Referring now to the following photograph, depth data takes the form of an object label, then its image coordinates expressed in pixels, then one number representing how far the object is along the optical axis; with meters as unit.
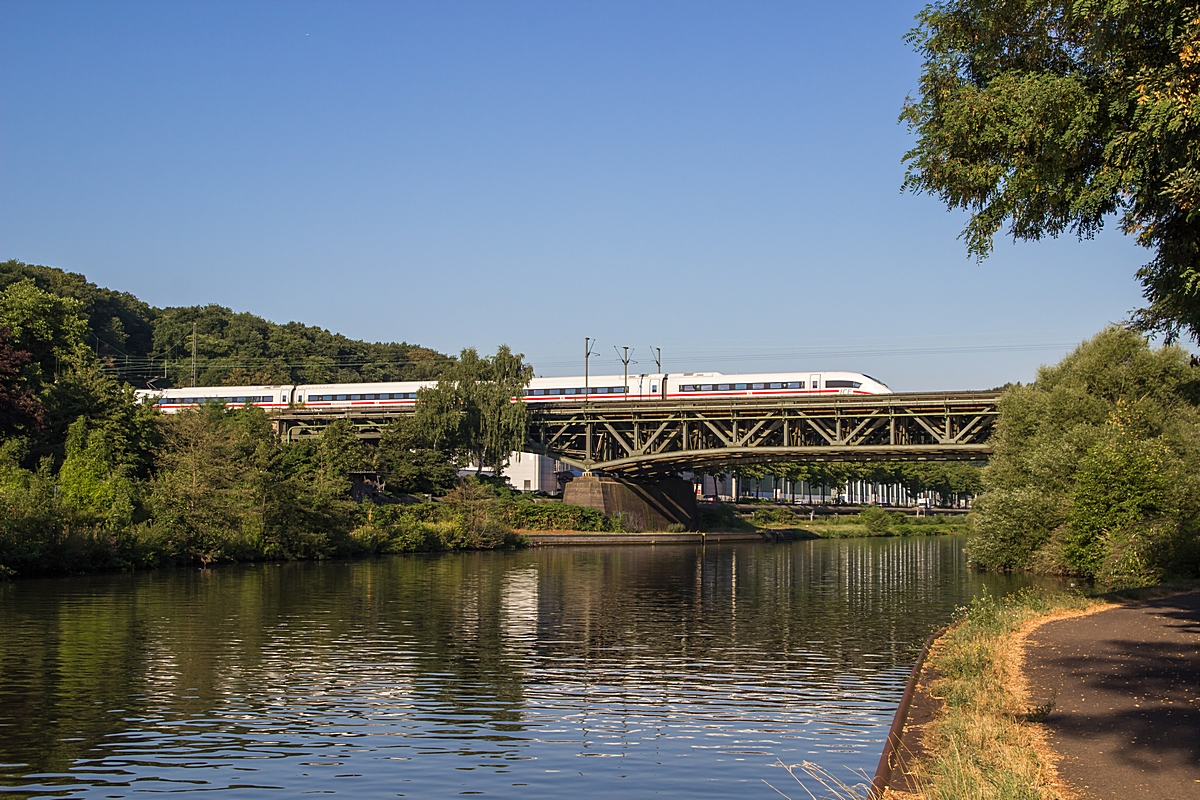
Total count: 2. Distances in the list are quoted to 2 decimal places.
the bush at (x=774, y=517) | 100.65
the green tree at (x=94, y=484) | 44.78
